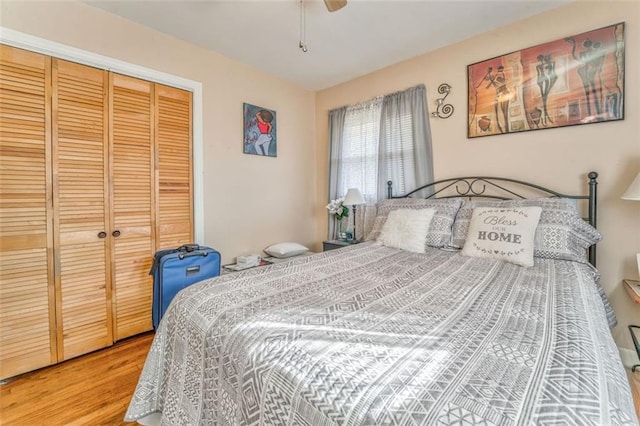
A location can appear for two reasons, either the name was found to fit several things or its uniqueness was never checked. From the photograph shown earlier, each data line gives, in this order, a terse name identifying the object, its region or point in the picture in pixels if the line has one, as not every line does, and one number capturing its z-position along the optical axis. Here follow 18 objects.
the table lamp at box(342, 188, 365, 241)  2.92
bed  0.57
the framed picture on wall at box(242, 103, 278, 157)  2.96
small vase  3.20
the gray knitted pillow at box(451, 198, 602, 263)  1.68
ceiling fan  1.57
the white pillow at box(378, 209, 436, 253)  2.09
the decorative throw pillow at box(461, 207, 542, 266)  1.69
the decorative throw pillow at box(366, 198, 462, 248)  2.12
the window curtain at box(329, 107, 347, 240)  3.34
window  3.07
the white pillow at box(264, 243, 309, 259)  2.96
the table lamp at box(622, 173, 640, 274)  1.53
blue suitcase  2.00
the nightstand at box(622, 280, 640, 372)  1.58
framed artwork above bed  1.84
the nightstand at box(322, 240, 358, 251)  2.98
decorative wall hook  2.55
